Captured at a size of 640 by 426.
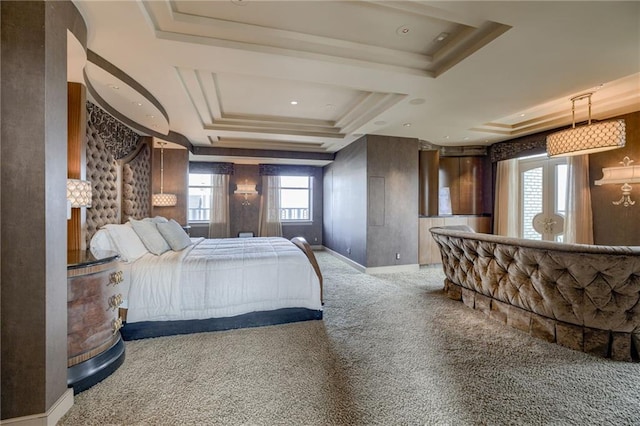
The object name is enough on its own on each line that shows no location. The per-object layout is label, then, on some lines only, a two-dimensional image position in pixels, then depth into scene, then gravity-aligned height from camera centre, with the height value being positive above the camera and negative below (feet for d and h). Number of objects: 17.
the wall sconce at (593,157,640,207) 12.14 +1.65
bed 8.60 -2.53
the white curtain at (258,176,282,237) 26.03 +0.23
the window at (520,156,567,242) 16.60 +1.01
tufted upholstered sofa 6.93 -2.38
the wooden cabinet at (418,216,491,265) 19.12 -1.88
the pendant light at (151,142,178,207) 17.53 +0.99
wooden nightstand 6.08 -2.63
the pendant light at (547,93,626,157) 10.43 +3.05
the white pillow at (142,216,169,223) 11.52 -0.33
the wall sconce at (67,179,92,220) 7.00 +0.54
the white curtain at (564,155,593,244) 14.55 +0.50
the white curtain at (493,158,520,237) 19.24 +0.95
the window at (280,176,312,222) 27.22 +1.48
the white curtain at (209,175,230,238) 25.03 +0.80
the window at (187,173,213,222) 25.26 +1.49
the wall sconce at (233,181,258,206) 25.26 +2.24
